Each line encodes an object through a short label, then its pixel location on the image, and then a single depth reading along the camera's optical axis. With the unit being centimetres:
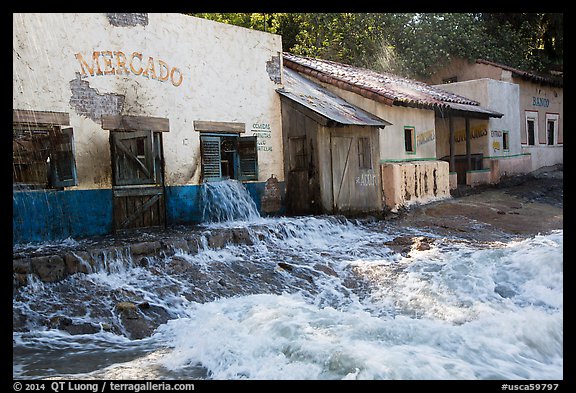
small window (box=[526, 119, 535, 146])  2403
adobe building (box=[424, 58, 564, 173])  2125
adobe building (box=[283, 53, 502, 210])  1521
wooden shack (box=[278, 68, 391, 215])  1309
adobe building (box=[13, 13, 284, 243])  917
